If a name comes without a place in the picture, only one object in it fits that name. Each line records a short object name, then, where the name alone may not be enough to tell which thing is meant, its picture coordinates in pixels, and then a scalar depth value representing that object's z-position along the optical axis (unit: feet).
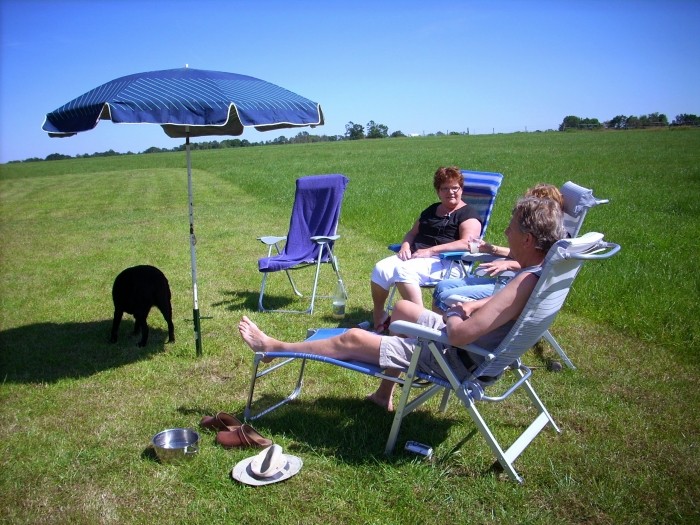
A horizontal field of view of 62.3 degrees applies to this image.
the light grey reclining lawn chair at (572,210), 13.38
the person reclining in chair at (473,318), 8.85
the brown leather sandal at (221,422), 10.91
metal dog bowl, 9.95
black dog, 15.94
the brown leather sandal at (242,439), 10.37
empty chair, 20.10
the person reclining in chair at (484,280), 12.71
